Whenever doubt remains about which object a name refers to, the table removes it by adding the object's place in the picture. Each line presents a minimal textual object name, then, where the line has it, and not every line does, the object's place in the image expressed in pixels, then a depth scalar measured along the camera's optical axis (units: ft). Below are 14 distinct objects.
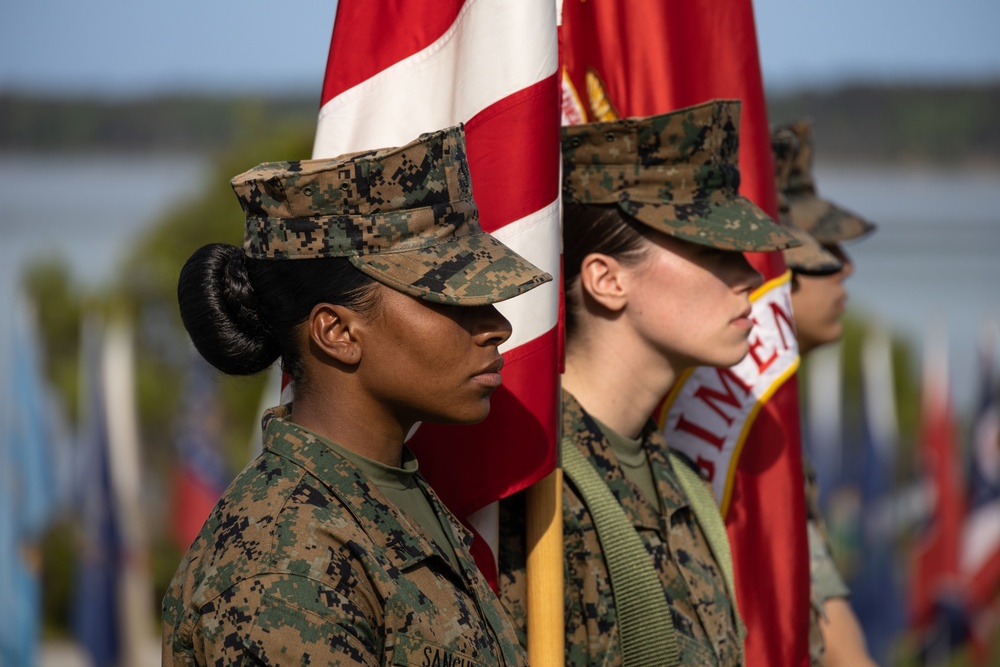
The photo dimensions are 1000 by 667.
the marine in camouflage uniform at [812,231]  25.95
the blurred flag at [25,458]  58.08
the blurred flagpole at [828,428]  96.90
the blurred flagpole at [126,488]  70.08
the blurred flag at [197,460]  75.05
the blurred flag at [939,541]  81.82
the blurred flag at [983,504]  77.61
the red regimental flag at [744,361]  23.24
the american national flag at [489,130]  18.01
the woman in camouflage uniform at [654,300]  19.24
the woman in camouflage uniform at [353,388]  12.73
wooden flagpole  17.39
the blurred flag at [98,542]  68.38
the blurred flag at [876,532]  80.59
